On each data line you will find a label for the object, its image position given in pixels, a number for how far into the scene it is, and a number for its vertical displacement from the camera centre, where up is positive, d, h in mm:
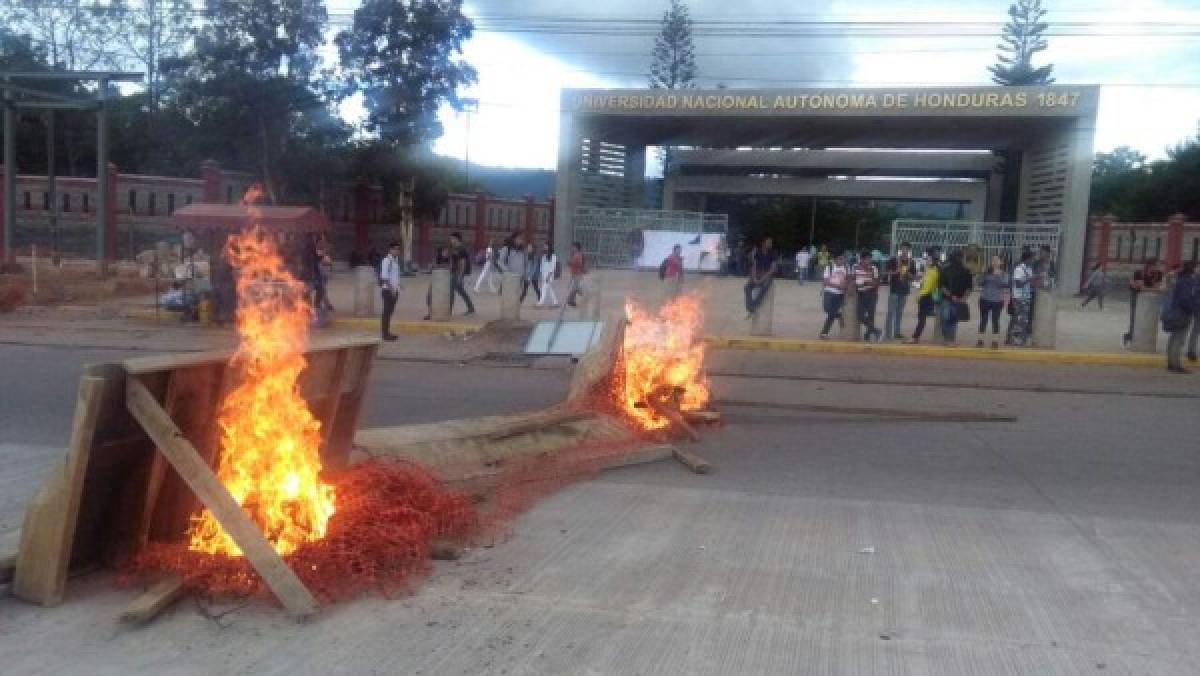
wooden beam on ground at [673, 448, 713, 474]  7820 -1709
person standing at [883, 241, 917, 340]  16516 -619
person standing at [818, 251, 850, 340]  17078 -787
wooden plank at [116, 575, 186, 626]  4531 -1764
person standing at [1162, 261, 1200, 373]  13969 -493
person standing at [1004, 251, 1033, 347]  16734 -815
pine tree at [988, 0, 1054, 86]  56156 +11326
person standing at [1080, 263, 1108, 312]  26031 -622
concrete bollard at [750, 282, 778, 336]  17672 -1284
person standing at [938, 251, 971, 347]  16047 -606
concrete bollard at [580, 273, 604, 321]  18094 -1085
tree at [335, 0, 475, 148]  31281 +4782
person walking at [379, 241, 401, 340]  15617 -930
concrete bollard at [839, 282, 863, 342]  17078 -1174
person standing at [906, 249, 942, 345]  16609 -682
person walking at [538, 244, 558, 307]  21469 -887
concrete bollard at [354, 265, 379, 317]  19156 -1386
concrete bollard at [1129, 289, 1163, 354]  16234 -935
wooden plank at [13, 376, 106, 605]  4594 -1463
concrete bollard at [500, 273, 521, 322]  17734 -1216
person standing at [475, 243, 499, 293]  25711 -1219
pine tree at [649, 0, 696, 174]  60594 +9976
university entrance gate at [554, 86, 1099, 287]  29438 +3736
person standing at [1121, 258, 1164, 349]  17016 -323
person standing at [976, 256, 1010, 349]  16516 -629
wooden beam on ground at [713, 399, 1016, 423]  10406 -1649
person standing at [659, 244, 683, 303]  20333 -738
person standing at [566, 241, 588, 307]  18891 -798
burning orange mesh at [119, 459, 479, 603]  4879 -1660
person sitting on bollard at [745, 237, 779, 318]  17609 -577
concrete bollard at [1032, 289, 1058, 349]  16703 -983
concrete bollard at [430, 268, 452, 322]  18484 -1331
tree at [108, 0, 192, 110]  43500 +7422
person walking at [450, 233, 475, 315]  18953 -859
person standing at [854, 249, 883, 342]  16859 -669
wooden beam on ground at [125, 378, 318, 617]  4664 -1334
